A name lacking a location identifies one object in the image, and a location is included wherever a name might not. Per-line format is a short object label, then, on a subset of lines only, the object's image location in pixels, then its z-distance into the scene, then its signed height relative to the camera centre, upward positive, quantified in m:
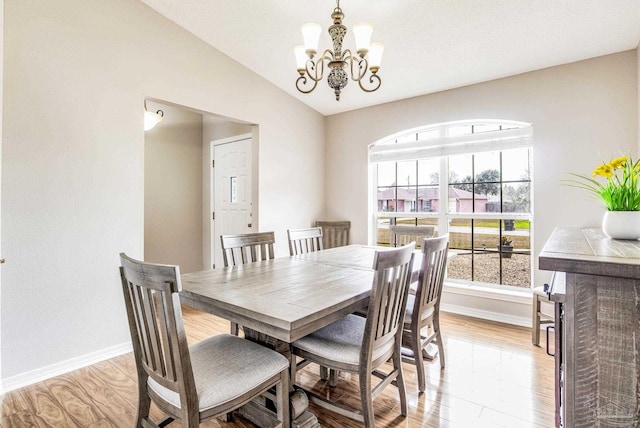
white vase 1.22 -0.06
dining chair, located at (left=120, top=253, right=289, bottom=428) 1.15 -0.68
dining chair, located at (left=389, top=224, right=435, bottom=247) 3.01 -0.21
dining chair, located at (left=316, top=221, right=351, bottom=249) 4.33 -0.31
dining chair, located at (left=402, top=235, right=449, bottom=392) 1.94 -0.58
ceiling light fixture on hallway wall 3.06 +0.92
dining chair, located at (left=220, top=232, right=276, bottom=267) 2.33 -0.27
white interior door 4.32 +0.29
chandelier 1.90 +1.02
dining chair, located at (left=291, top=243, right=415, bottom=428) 1.49 -0.68
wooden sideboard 0.79 -0.33
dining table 1.29 -0.41
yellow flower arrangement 1.26 +0.08
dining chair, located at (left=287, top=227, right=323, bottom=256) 2.87 -0.29
